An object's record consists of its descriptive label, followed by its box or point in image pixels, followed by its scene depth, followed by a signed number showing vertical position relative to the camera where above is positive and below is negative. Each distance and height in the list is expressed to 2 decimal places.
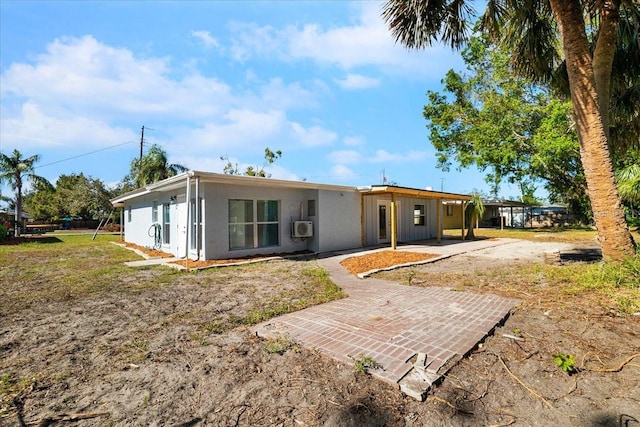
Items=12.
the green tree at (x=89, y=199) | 35.31 +2.63
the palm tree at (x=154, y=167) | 28.00 +4.89
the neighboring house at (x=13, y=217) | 31.08 +0.60
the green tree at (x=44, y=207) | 42.47 +2.19
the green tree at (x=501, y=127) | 20.08 +6.56
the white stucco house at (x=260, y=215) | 9.95 +0.20
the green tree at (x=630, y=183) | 10.89 +1.20
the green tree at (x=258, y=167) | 33.97 +6.03
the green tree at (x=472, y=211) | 16.94 +0.43
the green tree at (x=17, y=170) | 23.66 +3.98
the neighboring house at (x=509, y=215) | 30.69 +0.38
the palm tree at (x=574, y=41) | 6.31 +4.17
